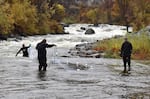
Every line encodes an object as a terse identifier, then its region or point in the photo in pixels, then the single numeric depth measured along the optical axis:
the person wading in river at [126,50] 25.92
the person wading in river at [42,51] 24.99
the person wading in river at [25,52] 35.56
